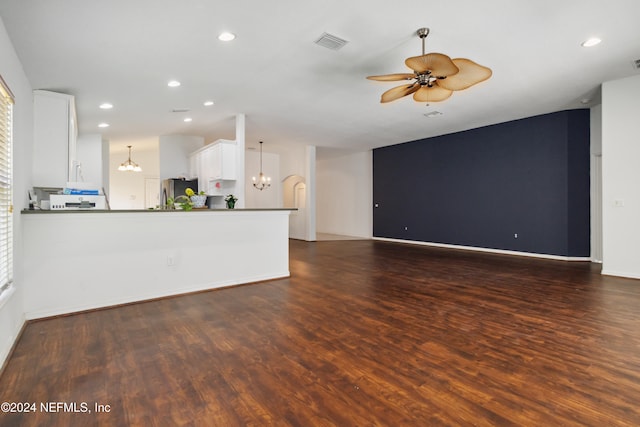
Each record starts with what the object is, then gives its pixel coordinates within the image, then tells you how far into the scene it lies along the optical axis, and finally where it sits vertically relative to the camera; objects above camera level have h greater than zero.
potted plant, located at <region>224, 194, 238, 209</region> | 5.29 +0.16
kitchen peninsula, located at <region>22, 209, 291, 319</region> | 3.23 -0.49
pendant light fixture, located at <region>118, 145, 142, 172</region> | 9.18 +1.28
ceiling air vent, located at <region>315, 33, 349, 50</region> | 3.30 +1.76
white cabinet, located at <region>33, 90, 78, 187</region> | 3.99 +0.89
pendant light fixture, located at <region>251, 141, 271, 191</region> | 10.23 +0.95
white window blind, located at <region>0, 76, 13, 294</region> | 2.44 +0.17
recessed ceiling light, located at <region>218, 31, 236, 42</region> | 3.20 +1.73
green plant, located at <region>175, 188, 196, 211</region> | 4.28 +0.08
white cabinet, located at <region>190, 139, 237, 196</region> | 6.61 +0.98
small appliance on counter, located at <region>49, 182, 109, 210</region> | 3.62 +0.16
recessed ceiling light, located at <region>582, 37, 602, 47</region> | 3.54 +1.86
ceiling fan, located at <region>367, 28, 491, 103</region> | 3.00 +1.36
